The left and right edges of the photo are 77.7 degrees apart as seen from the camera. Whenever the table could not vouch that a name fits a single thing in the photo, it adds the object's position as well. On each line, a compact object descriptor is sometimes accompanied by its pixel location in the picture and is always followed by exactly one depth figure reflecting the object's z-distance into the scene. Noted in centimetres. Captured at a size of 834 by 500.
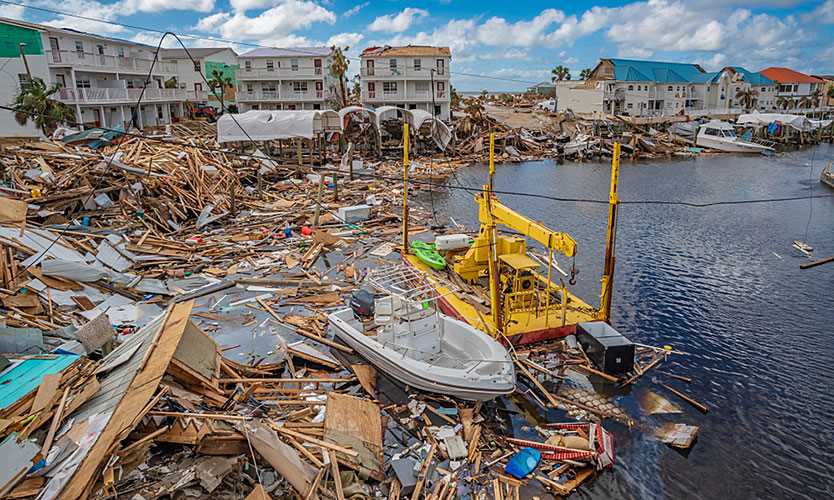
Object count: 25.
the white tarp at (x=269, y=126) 3738
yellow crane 1266
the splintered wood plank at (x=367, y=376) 1171
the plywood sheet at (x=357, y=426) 895
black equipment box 1238
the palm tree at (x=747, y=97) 8619
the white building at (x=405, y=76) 5825
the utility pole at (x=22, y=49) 4047
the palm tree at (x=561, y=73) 10264
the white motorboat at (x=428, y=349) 1055
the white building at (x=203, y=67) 6512
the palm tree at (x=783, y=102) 9206
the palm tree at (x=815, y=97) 9491
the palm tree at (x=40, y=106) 3628
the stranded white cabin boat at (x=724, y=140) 5856
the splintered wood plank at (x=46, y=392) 766
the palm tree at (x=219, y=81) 6012
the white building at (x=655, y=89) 7625
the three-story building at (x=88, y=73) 4119
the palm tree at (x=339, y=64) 6002
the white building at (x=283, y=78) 5966
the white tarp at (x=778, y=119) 6506
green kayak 1731
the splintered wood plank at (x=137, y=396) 638
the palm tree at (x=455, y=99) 7790
